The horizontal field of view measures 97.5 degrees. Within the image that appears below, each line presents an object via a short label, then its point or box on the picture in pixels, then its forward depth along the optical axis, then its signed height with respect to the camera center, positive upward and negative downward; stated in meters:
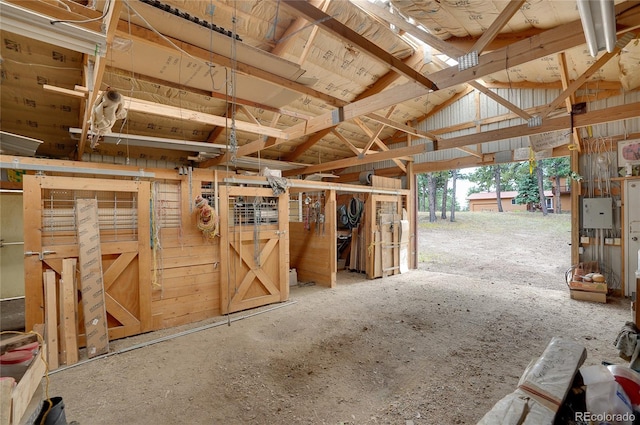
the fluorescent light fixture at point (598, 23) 1.49 +1.03
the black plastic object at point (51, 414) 1.62 -1.18
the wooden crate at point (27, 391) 1.21 -0.86
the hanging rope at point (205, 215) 4.05 -0.09
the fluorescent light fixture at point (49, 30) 1.54 +1.10
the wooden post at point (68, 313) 3.04 -1.12
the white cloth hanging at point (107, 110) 2.62 +0.99
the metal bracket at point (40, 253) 3.06 -0.45
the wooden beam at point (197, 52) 2.37 +1.45
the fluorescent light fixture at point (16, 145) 3.64 +0.93
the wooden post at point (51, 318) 2.93 -1.13
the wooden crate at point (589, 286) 4.99 -1.53
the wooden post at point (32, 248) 3.05 -0.39
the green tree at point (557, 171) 16.97 +1.96
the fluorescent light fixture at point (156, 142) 4.83 +1.26
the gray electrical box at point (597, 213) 5.37 -0.23
